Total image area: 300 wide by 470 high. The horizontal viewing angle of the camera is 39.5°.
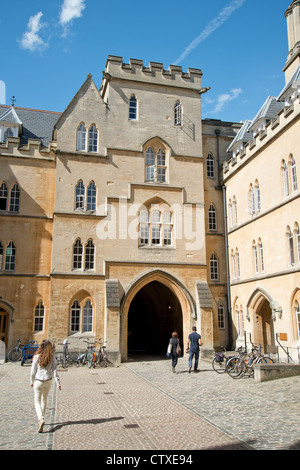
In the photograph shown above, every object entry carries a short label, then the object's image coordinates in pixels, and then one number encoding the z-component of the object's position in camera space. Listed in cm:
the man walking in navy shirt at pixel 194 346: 1714
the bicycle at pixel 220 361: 1698
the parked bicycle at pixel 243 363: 1557
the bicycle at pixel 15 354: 2125
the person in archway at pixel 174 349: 1717
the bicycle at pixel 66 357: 2003
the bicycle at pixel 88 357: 1977
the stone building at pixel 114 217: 2248
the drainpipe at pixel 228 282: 2553
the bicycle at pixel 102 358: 2027
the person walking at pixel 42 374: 845
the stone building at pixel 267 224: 1914
